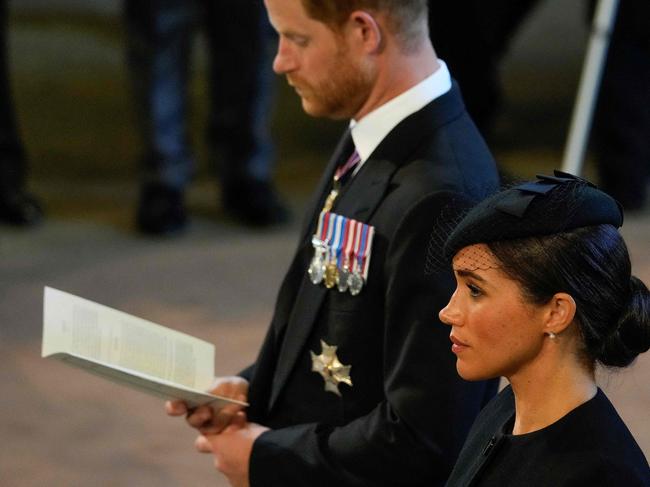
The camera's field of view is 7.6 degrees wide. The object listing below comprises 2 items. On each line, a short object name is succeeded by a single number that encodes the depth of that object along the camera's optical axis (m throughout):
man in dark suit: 5.90
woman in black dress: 5.57
